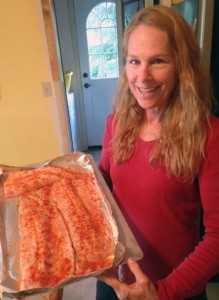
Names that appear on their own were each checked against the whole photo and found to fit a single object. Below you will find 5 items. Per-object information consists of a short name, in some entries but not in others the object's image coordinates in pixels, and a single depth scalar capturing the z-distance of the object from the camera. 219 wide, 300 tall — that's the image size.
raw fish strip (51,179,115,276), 0.72
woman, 0.69
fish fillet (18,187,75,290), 0.69
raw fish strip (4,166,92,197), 0.98
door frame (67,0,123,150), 3.13
